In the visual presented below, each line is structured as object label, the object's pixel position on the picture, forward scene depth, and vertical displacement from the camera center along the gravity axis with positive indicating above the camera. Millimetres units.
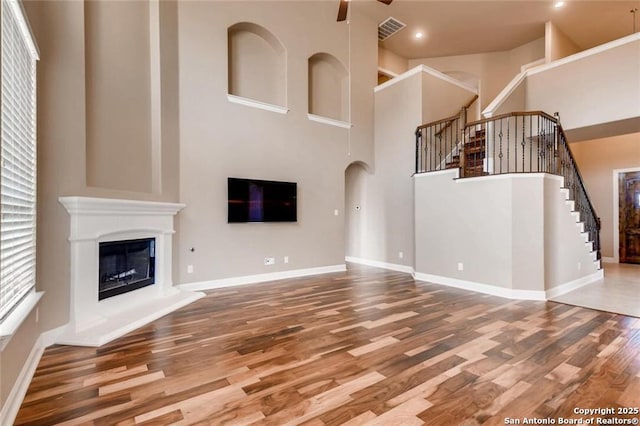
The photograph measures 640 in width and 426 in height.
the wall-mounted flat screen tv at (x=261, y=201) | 5398 +227
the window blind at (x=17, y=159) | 2055 +416
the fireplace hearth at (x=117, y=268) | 3203 -655
